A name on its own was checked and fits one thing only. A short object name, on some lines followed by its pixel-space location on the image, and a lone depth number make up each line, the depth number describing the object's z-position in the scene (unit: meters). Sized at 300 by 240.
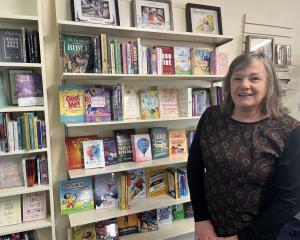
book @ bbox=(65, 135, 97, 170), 1.88
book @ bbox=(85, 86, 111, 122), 1.85
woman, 1.16
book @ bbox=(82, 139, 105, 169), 1.88
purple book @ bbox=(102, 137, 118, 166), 1.98
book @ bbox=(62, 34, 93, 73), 1.75
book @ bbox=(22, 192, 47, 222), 1.78
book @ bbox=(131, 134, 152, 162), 2.01
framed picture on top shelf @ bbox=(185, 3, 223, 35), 2.19
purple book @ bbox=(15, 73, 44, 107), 1.68
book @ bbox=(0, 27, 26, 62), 1.63
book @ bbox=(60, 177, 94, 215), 1.86
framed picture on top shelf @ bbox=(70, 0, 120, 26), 1.80
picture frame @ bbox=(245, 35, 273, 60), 2.48
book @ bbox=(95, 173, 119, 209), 1.97
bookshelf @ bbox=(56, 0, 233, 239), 1.78
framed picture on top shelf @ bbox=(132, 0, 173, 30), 1.99
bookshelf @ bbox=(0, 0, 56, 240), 1.60
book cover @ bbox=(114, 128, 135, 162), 2.02
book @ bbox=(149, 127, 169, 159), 2.10
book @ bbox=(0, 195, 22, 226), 1.73
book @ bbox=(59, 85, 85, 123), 1.79
